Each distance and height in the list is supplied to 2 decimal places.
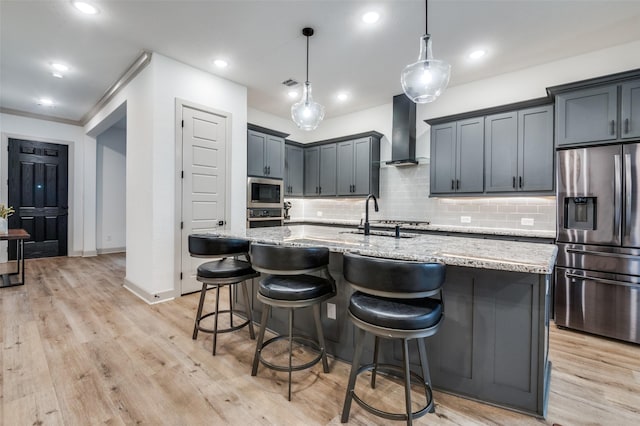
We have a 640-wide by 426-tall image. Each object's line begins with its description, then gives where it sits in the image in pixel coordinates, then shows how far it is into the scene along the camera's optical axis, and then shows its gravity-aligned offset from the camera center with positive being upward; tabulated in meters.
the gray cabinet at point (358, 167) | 4.98 +0.80
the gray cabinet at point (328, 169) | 5.45 +0.82
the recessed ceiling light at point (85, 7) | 2.62 +1.87
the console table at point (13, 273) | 3.81 -1.02
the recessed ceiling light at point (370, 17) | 2.73 +1.88
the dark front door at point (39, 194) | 5.75 +0.29
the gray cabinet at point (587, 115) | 2.79 +0.99
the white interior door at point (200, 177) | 3.72 +0.44
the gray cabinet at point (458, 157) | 3.81 +0.77
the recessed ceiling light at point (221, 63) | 3.67 +1.91
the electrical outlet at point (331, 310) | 2.17 -0.75
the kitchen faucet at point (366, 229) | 2.45 -0.15
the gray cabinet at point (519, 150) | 3.36 +0.77
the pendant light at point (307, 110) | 2.99 +1.06
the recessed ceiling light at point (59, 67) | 3.80 +1.91
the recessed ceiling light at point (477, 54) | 3.39 +1.91
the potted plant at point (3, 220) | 4.04 -0.18
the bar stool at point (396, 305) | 1.34 -0.48
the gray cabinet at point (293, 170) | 5.72 +0.83
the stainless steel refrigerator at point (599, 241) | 2.62 -0.26
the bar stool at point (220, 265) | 2.25 -0.46
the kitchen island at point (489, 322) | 1.53 -0.62
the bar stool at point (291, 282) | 1.74 -0.47
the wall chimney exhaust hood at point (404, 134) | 4.60 +1.27
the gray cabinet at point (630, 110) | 2.67 +0.98
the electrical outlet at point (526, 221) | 3.73 -0.10
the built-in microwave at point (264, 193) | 4.59 +0.30
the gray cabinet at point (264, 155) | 4.73 +0.96
